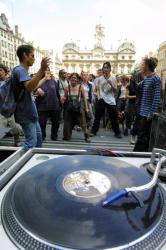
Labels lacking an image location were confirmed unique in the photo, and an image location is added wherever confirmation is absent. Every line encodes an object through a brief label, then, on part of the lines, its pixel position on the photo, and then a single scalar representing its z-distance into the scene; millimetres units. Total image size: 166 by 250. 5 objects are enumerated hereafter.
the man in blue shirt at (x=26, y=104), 1795
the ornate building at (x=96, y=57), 67540
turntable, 461
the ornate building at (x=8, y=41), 40408
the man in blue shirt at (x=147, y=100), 2453
